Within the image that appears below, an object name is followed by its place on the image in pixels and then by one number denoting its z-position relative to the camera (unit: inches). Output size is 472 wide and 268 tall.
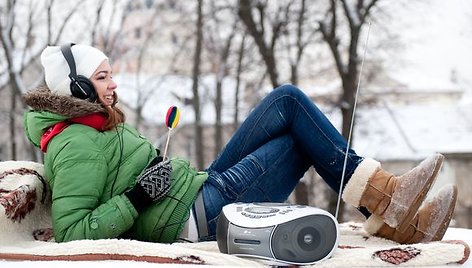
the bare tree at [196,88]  659.3
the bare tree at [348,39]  500.7
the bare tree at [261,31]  490.9
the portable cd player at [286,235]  72.7
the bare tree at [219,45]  625.4
